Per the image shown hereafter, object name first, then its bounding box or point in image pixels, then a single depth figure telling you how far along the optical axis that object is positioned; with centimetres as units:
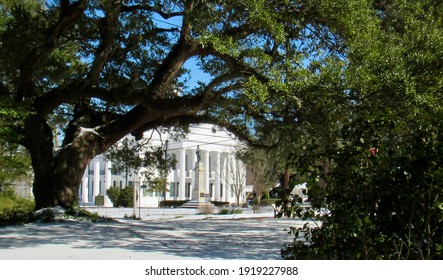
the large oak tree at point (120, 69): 1161
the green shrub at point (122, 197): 5106
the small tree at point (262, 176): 4627
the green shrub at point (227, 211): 3366
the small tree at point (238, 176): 4850
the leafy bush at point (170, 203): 5197
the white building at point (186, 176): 5916
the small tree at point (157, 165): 2494
